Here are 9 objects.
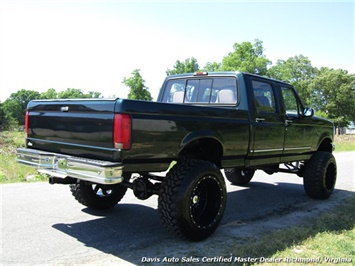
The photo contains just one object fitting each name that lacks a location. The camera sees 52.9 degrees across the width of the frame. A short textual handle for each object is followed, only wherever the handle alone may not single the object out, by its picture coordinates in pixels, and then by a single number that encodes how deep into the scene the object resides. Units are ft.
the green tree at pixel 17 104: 335.06
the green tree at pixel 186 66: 190.06
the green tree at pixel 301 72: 220.23
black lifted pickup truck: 12.10
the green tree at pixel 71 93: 357.61
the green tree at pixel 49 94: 373.61
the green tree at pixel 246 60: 162.81
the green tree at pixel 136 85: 183.42
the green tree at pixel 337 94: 202.59
